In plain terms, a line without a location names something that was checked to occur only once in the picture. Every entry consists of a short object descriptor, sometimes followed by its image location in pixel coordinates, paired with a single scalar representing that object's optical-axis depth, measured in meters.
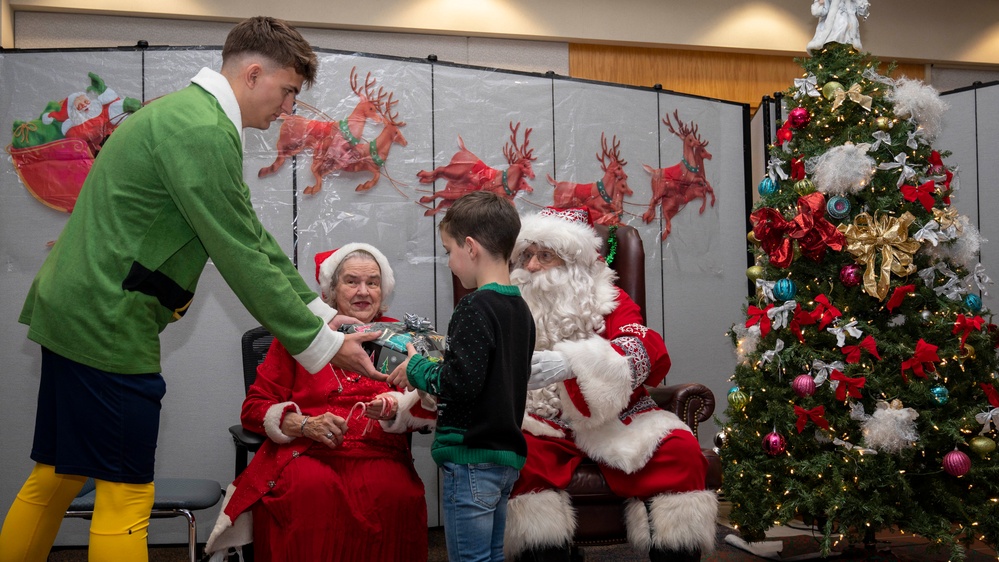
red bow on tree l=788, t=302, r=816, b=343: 3.35
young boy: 2.03
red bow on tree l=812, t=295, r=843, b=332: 3.32
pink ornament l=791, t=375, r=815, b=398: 3.26
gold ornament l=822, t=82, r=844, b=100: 3.49
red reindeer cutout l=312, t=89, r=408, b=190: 3.88
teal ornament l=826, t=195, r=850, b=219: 3.38
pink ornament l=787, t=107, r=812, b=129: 3.56
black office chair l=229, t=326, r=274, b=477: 3.20
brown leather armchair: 2.75
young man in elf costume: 1.84
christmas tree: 3.16
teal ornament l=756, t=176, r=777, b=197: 3.62
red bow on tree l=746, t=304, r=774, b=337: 3.47
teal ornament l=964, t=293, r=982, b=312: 3.30
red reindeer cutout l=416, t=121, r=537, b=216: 4.07
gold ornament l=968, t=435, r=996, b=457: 3.10
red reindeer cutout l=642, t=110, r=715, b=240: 4.54
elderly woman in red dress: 2.60
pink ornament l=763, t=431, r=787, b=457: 3.29
